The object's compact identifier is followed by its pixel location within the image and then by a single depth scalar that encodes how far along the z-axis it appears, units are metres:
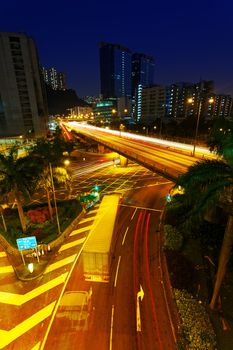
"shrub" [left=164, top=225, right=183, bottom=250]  23.11
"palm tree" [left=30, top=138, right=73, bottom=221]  27.66
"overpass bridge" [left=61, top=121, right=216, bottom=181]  26.45
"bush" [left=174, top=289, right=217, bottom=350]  13.07
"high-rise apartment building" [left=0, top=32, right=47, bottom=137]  99.38
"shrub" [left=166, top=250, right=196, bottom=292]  18.20
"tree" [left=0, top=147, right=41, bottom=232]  23.48
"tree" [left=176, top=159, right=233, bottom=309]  11.48
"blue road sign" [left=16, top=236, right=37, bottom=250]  19.39
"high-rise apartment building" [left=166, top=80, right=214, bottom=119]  172.12
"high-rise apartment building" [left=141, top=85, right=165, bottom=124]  175.50
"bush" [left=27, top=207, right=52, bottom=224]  28.05
